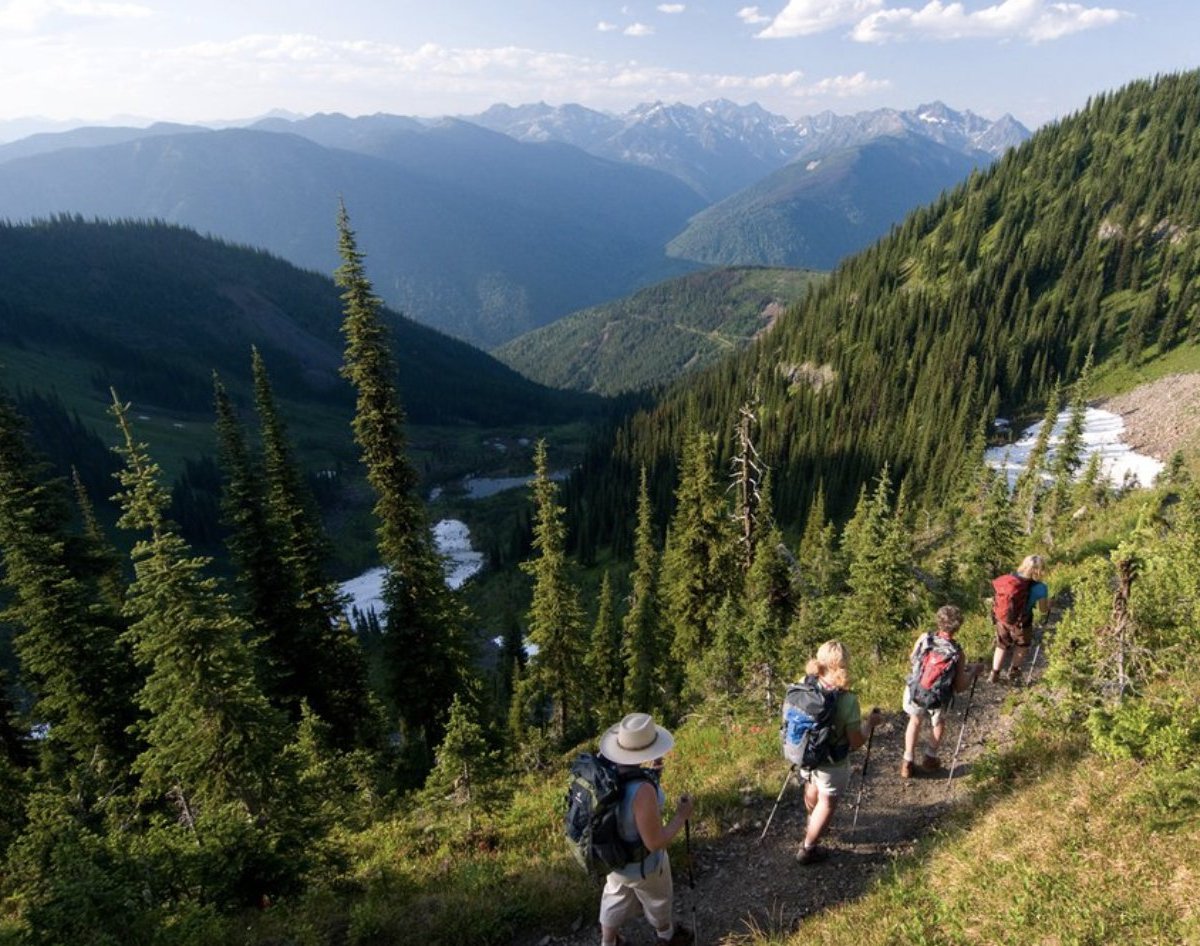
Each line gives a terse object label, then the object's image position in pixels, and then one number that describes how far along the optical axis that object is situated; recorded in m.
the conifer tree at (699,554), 32.03
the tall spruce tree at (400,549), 20.59
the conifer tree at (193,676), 13.47
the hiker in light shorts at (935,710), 8.88
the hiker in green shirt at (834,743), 7.42
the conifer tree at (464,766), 12.43
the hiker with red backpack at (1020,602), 11.09
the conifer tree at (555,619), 28.73
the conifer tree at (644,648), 35.38
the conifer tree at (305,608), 23.48
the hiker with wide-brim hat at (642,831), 6.16
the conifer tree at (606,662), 40.82
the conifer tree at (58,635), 18.58
